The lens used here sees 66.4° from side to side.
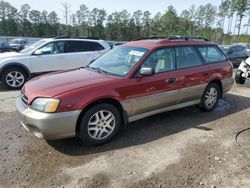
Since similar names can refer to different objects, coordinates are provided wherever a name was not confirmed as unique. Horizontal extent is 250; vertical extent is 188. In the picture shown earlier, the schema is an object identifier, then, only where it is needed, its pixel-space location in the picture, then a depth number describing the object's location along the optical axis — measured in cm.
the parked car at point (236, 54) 1107
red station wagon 269
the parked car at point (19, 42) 1960
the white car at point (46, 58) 606
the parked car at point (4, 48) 1374
